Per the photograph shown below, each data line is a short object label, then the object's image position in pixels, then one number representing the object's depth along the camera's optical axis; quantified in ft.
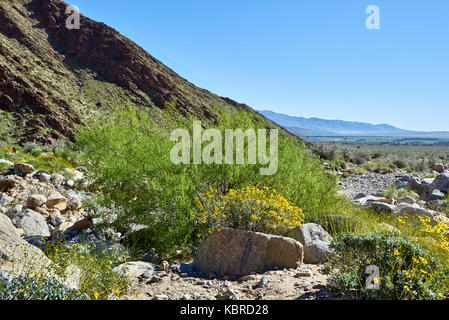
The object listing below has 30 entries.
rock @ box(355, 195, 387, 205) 44.47
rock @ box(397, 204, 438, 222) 31.01
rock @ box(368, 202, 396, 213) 33.35
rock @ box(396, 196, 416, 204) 43.50
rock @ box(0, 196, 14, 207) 31.19
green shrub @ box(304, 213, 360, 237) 22.49
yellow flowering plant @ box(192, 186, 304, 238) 19.08
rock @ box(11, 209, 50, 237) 25.27
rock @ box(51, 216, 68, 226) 28.58
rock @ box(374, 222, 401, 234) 16.85
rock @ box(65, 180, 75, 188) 41.10
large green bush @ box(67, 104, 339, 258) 20.54
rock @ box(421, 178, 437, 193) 54.43
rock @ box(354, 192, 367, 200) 51.17
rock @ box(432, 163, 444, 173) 87.90
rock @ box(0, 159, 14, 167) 43.55
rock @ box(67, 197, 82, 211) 33.23
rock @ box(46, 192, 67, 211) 32.09
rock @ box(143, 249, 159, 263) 20.01
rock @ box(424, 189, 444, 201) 46.21
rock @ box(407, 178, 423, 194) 56.44
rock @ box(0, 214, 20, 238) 19.71
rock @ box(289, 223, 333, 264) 18.95
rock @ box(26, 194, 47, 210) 30.48
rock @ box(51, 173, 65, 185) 40.51
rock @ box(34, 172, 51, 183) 39.70
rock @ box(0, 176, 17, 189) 35.24
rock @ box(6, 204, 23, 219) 27.26
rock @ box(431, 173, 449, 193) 50.20
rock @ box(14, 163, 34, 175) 40.09
